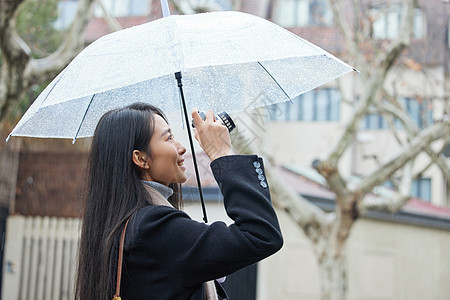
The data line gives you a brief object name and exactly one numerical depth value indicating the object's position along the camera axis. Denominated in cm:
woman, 212
